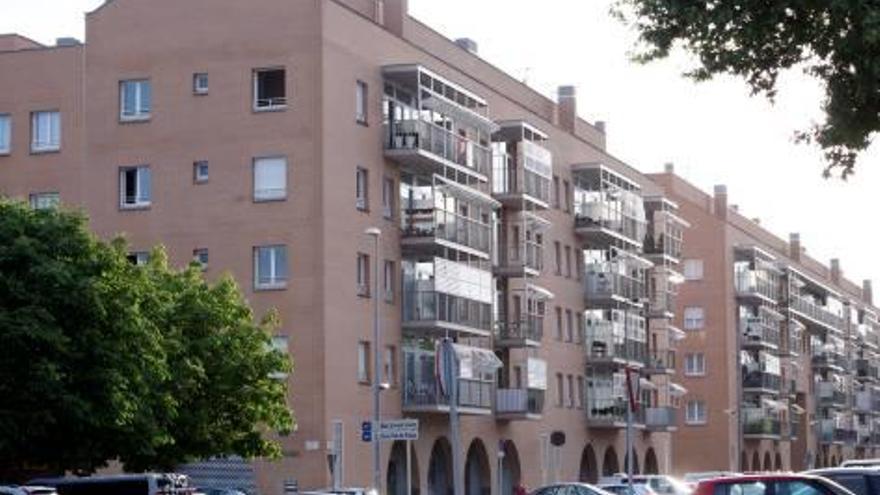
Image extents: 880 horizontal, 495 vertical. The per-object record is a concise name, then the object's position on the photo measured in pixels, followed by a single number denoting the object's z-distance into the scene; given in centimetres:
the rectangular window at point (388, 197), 5906
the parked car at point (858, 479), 2697
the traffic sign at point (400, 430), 4059
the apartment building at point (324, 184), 5512
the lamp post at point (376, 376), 5222
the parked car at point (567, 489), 4372
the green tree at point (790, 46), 1742
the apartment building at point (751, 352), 10362
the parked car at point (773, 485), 2242
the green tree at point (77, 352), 3722
